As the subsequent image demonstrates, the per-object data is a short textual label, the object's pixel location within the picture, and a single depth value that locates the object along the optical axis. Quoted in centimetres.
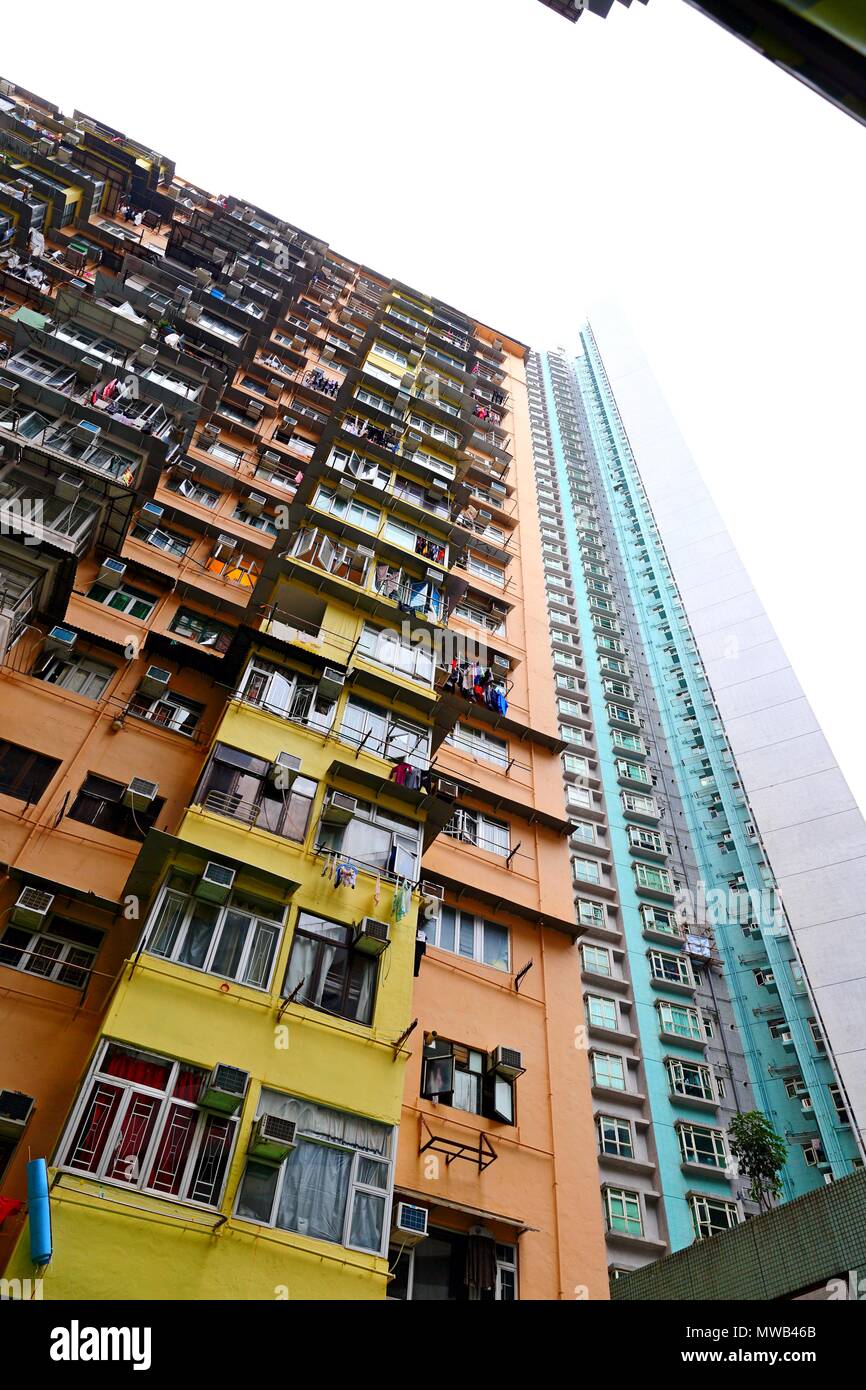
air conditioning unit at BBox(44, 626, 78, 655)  1547
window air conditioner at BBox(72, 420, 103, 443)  1823
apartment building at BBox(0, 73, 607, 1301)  912
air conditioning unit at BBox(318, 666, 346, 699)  1505
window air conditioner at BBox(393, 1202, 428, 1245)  1055
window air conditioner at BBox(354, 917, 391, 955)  1138
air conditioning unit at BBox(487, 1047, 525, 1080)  1339
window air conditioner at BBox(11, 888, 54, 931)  1178
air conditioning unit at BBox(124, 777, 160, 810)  1359
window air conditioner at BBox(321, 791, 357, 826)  1298
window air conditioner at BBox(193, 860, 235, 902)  1094
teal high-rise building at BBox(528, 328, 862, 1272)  2486
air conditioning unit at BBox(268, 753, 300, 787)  1299
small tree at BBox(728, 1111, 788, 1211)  2333
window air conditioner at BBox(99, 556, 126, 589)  1762
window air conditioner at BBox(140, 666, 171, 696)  1597
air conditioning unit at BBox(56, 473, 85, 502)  1664
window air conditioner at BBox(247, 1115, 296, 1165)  896
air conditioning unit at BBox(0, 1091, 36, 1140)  994
